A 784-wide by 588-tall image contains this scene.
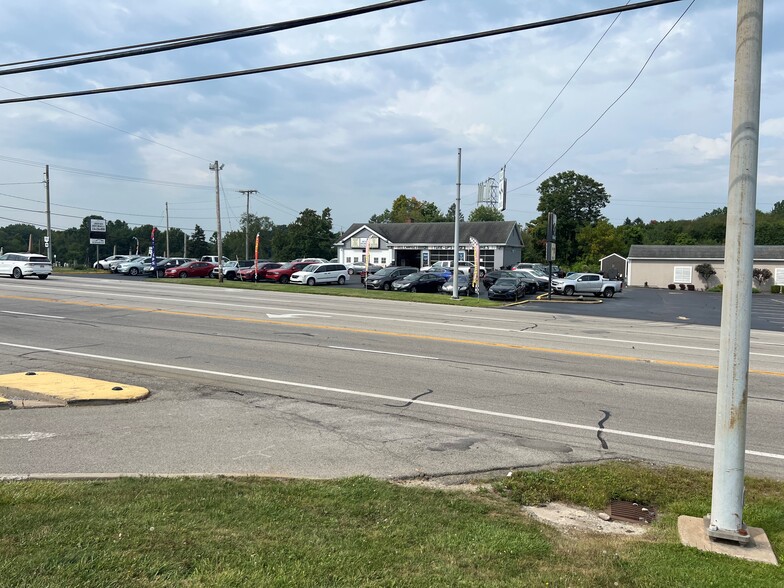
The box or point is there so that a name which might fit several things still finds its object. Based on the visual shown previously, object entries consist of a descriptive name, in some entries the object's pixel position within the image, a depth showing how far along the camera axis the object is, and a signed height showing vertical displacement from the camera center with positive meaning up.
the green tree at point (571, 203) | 94.00 +8.48
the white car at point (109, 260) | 61.31 -0.54
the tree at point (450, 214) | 136.90 +9.81
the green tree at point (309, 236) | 99.00 +3.21
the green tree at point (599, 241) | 87.31 +2.42
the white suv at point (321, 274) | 44.91 -1.37
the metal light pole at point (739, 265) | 4.88 -0.05
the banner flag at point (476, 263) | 33.31 -0.34
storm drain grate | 5.33 -2.27
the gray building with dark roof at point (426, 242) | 70.75 +1.76
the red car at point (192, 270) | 50.09 -1.24
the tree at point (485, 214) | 125.38 +8.85
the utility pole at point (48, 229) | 55.41 +2.27
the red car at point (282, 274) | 47.31 -1.42
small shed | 76.94 -0.82
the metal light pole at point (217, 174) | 45.50 +6.17
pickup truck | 41.84 -1.89
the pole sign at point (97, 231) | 69.25 +2.75
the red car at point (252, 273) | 48.00 -1.37
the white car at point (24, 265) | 39.12 -0.70
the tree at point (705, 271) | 59.03 -1.26
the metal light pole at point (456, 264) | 31.39 -0.38
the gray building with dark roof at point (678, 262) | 57.66 -0.41
